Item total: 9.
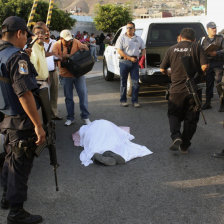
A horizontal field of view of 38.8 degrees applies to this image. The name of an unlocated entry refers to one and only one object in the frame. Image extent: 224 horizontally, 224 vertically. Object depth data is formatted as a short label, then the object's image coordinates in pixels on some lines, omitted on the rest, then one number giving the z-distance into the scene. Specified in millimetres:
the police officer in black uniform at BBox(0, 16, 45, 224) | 2650
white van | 7661
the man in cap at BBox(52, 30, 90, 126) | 5844
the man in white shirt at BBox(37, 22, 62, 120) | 5738
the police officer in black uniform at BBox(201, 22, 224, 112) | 6758
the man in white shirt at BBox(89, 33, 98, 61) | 17984
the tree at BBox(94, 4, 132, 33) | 28825
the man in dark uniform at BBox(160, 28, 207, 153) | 4461
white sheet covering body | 4648
